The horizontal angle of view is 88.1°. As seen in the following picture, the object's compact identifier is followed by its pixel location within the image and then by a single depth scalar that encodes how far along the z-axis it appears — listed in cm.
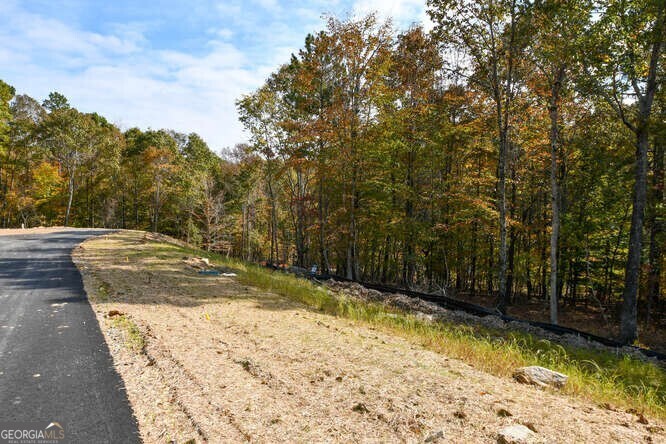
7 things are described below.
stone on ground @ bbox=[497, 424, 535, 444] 281
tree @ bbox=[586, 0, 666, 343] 924
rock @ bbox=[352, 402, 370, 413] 333
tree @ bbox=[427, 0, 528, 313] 1217
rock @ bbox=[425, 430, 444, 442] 289
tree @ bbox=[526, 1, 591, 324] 1012
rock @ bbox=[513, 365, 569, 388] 422
